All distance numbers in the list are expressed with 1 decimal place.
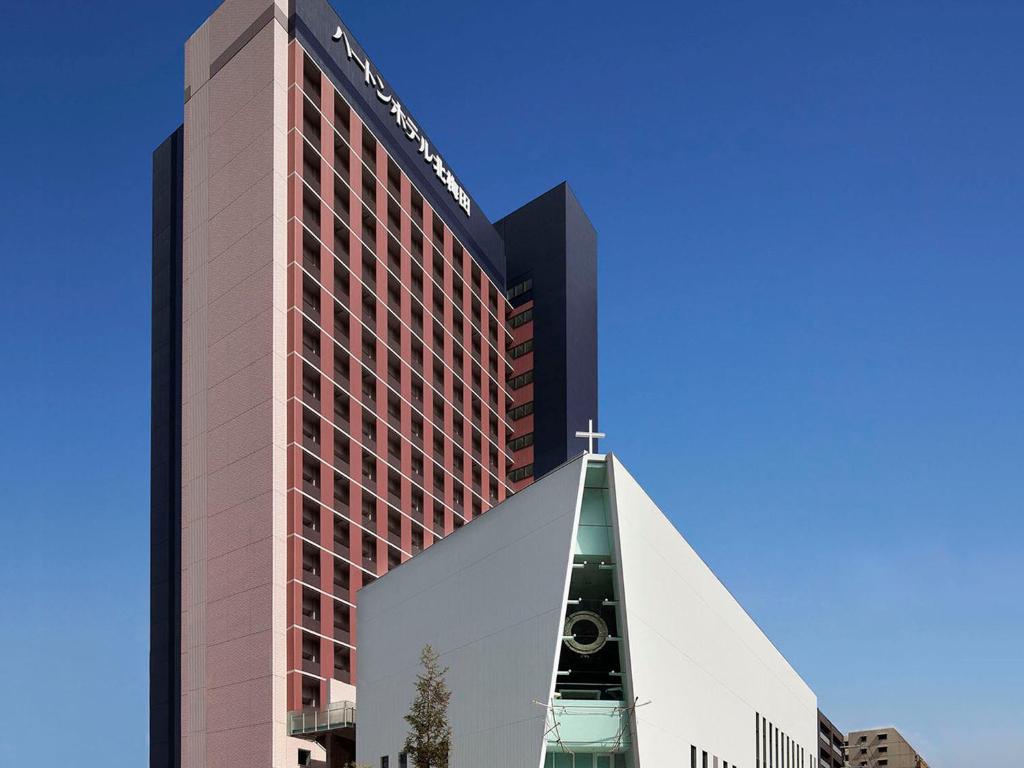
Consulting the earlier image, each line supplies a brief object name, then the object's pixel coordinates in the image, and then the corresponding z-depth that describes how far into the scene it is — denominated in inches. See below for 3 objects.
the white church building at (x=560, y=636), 2027.6
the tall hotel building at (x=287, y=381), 3149.6
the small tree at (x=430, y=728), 1989.4
